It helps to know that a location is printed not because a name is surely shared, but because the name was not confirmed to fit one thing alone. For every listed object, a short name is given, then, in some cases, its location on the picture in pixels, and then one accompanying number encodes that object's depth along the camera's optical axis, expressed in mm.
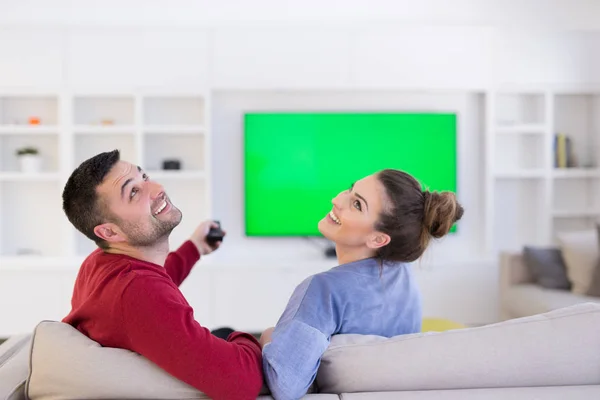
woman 1716
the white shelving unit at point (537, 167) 5902
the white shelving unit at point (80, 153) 5750
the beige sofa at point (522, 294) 4270
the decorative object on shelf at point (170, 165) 5633
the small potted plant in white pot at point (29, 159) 5582
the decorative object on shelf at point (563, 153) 5801
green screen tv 5793
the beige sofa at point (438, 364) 1468
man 1453
